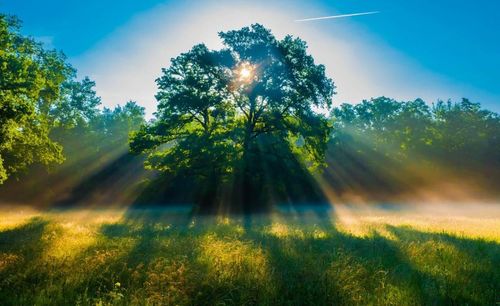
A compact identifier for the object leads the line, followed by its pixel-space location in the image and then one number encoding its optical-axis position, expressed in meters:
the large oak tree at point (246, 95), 23.39
